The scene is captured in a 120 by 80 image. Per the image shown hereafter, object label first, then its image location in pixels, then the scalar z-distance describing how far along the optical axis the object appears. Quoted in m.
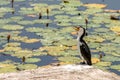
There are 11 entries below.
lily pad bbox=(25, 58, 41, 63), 13.28
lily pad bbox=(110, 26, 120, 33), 15.95
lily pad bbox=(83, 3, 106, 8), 18.64
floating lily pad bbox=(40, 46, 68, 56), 13.91
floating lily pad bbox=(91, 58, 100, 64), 13.39
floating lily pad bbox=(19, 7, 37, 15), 17.70
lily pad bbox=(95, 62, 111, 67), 13.21
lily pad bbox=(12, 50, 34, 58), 13.67
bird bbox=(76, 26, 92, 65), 11.35
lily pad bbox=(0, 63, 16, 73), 12.50
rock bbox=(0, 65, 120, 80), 9.65
